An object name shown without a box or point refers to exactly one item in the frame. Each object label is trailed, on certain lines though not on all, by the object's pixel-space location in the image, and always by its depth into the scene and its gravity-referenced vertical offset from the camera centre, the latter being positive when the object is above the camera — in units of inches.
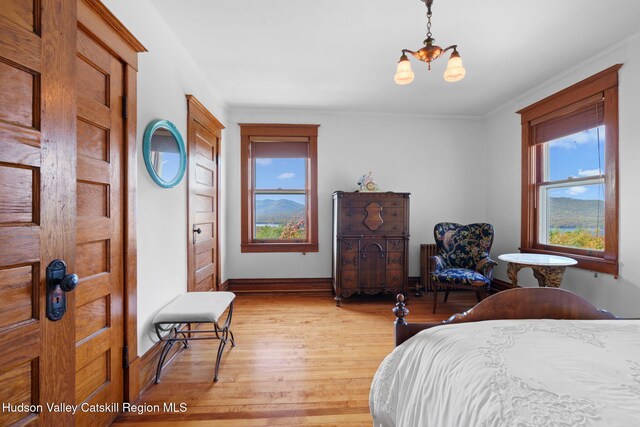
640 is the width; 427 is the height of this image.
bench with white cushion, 78.8 -27.5
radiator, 167.9 -30.0
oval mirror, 78.4 +17.7
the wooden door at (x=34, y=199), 33.8 +1.7
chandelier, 74.8 +39.4
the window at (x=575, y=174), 105.3 +17.1
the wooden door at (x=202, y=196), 108.4 +7.1
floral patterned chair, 128.3 -21.7
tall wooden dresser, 146.2 -14.9
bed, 28.2 -18.2
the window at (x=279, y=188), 166.4 +14.9
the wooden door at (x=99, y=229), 56.2 -3.3
